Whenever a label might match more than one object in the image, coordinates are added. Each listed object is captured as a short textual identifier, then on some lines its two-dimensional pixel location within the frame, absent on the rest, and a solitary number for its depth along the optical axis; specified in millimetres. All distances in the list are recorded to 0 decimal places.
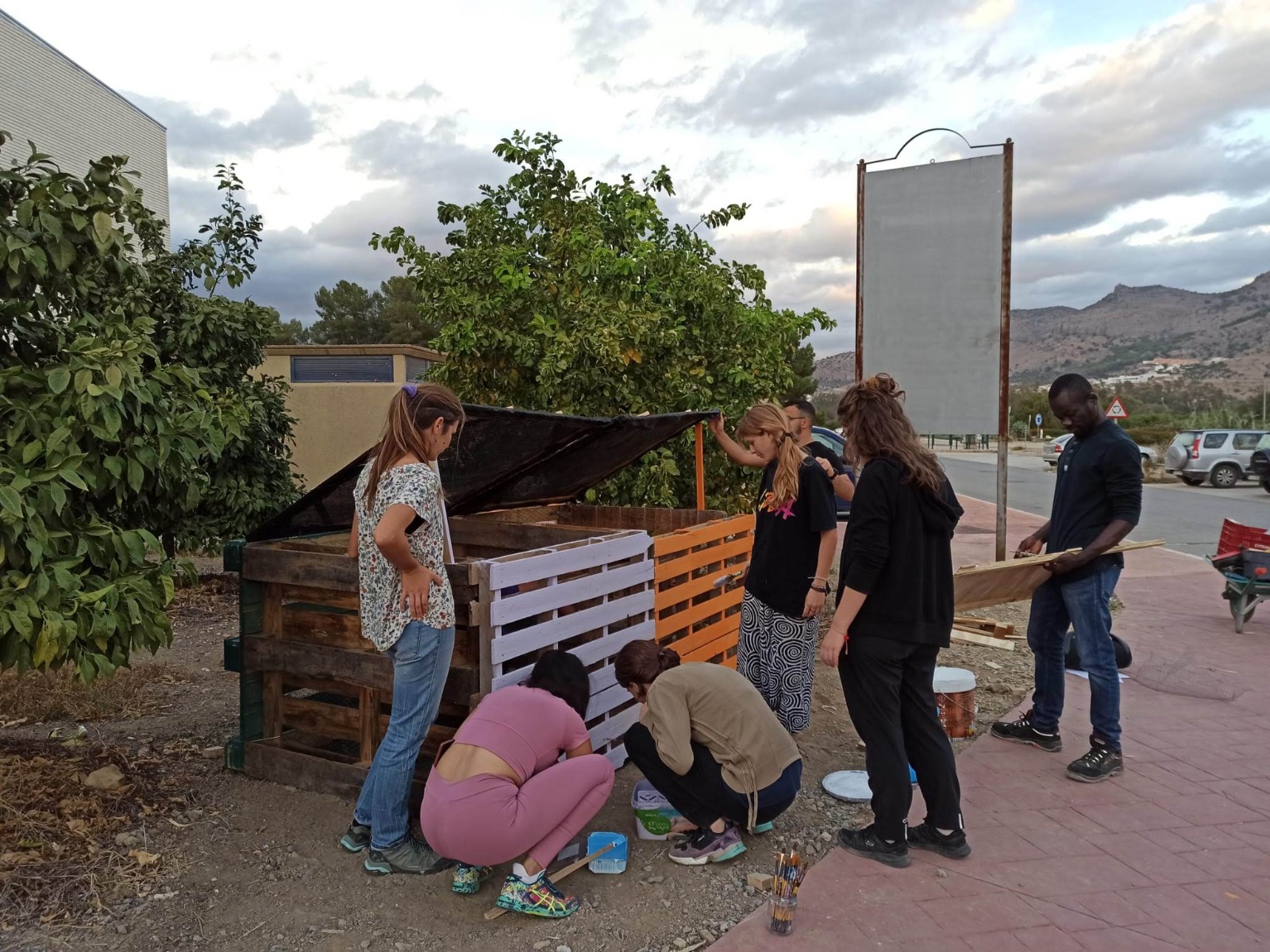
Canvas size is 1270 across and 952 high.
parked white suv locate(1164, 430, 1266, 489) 24688
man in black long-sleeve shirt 4215
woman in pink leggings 2990
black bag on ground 5930
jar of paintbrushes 2945
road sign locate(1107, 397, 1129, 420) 22106
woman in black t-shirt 3961
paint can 4773
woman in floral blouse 3227
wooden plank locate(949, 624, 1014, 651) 6848
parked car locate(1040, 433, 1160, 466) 31156
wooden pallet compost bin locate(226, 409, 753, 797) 3627
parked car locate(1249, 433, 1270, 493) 20656
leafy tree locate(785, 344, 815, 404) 33884
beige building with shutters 13625
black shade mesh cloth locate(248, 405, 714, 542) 4262
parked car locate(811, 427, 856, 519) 14011
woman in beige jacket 3365
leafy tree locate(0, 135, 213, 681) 2797
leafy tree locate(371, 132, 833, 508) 6559
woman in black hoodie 3373
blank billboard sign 8312
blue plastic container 3361
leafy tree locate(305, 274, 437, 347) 37188
